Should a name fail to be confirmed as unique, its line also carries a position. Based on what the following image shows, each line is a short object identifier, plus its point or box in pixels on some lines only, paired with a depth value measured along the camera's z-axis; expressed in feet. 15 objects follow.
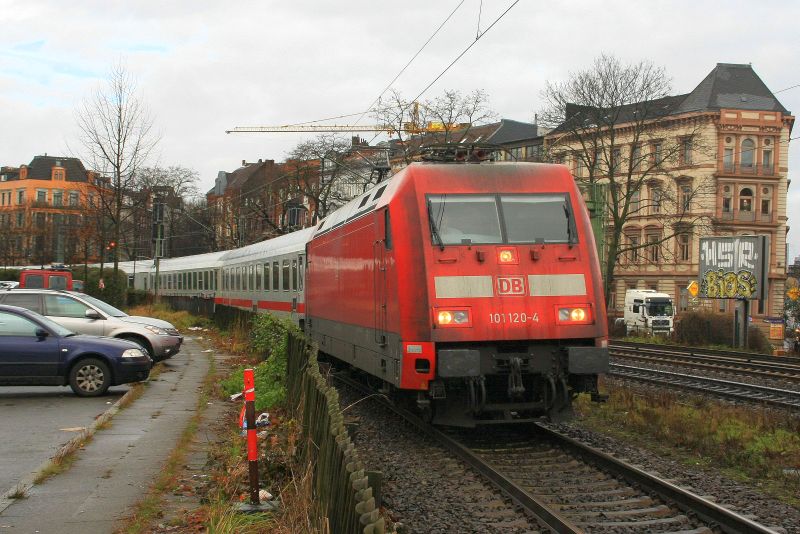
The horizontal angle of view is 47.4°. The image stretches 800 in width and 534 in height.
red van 115.75
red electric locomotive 32.04
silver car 58.13
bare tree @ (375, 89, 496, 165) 141.90
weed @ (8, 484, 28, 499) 23.63
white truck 168.86
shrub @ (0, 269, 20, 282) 186.50
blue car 44.88
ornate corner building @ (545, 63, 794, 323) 201.26
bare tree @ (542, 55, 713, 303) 139.54
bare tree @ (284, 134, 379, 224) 193.16
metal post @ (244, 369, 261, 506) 23.30
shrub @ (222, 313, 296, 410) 44.09
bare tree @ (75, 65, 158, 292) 104.47
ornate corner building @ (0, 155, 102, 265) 147.74
